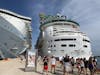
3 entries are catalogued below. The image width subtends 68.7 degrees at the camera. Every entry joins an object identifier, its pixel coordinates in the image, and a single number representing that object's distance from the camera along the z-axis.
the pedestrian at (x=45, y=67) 5.67
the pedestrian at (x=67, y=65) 5.46
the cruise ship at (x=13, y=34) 14.71
